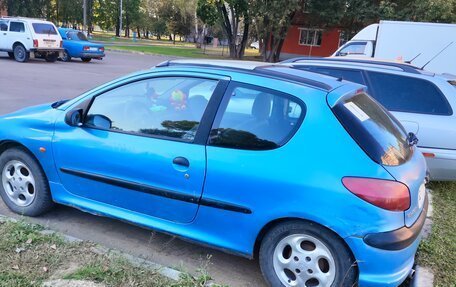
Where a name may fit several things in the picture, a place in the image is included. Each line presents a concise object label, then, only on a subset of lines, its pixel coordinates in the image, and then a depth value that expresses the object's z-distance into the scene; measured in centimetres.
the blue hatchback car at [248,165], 268
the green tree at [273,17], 2706
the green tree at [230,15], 2962
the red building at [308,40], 3588
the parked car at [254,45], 7252
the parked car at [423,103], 481
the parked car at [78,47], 2061
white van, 1311
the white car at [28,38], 1838
